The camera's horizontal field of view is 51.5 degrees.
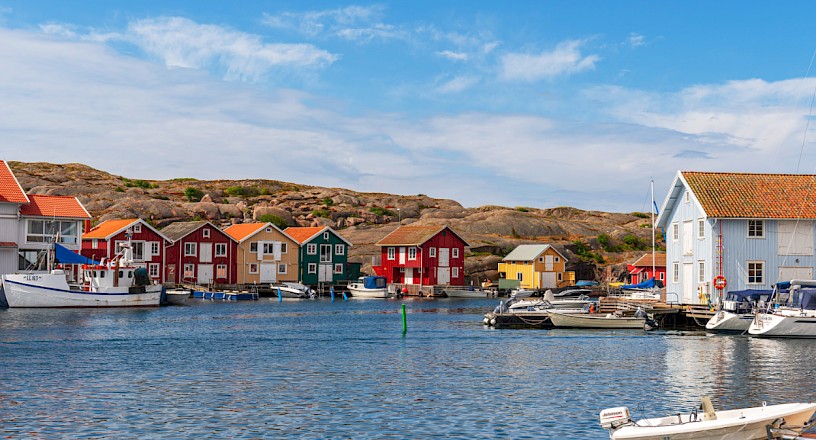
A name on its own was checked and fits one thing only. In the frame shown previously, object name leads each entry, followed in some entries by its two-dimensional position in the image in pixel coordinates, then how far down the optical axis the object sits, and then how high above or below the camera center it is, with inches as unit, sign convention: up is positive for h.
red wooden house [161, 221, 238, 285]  4126.5 +55.0
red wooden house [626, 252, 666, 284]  4346.7 -9.6
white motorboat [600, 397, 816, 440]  750.5 -143.2
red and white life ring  2261.3 -42.1
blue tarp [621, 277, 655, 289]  3543.3 -75.0
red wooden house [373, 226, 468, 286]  4404.5 +53.3
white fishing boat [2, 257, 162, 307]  2876.5 -80.7
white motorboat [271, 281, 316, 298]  4124.0 -118.1
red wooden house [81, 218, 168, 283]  3915.4 +110.0
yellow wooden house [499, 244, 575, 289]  4490.7 -9.9
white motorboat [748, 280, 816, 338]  1951.3 -125.8
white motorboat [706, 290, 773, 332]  2103.8 -113.6
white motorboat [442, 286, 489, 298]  4301.2 -132.4
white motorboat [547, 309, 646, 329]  2278.5 -147.4
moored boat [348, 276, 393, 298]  4205.2 -111.2
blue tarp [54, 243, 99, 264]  3129.9 +36.2
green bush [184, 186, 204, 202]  7554.6 +644.2
